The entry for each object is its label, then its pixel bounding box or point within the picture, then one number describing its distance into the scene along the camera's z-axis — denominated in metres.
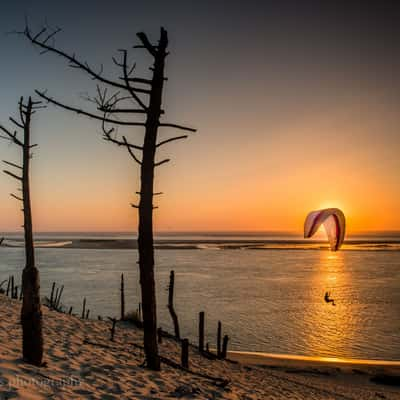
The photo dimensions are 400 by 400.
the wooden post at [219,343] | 14.37
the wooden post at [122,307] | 18.14
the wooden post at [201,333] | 14.24
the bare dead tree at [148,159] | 7.42
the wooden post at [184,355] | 10.04
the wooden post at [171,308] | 15.94
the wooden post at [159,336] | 13.88
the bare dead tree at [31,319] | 6.80
